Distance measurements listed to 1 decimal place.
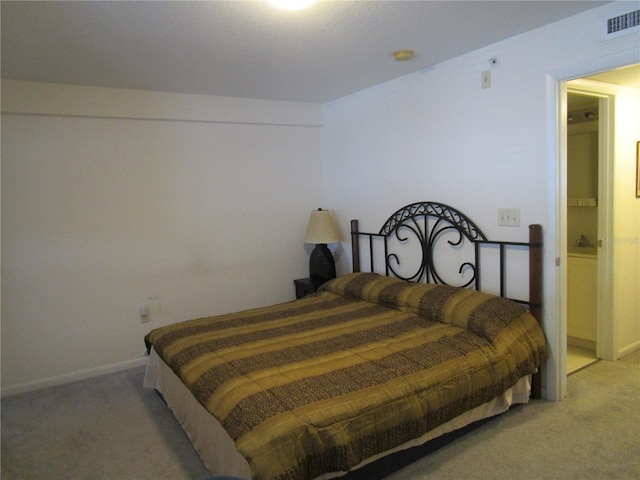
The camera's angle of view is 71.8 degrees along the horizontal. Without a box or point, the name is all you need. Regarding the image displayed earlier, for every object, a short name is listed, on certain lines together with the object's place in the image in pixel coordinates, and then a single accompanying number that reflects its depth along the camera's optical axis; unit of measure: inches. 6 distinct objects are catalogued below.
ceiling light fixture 77.1
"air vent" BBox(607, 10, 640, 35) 82.5
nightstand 155.9
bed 67.3
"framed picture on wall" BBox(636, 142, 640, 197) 131.4
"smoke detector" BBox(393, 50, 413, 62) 109.0
